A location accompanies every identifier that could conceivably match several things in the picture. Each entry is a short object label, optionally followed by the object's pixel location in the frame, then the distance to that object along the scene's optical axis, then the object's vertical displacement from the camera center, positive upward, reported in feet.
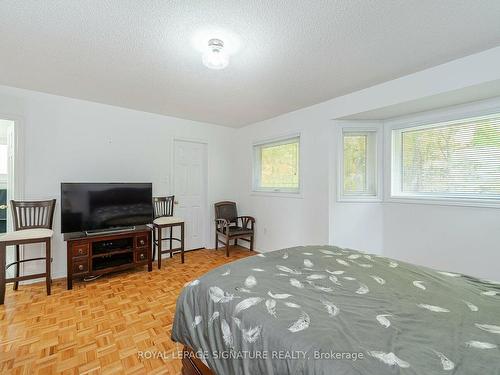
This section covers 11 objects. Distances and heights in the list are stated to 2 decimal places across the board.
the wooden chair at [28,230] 7.87 -1.62
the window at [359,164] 10.95 +1.15
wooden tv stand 9.02 -2.71
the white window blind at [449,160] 8.08 +1.11
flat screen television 9.43 -0.80
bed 2.47 -1.76
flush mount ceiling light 5.92 +3.47
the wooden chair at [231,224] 13.28 -2.24
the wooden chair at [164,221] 11.33 -1.64
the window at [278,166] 12.65 +1.31
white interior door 13.71 -0.02
